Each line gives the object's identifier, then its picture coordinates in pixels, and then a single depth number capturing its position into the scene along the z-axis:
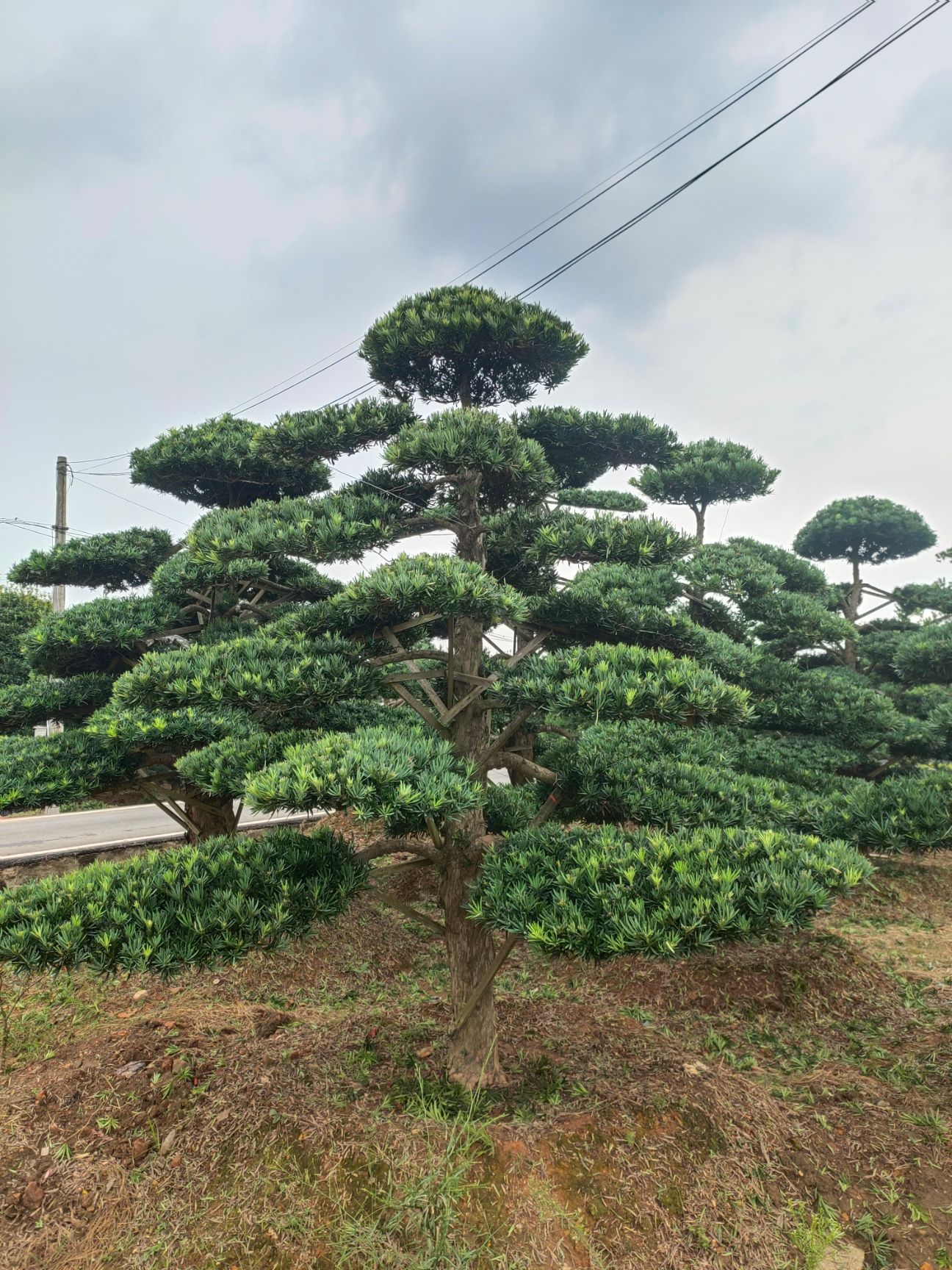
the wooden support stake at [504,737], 4.24
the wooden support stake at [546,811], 4.58
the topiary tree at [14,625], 15.72
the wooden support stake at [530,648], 4.44
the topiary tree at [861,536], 14.30
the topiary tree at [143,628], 5.40
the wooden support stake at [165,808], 6.91
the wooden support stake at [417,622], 4.21
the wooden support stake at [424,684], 4.55
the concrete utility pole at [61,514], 13.38
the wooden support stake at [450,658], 4.41
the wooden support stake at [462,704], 4.42
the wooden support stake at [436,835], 4.01
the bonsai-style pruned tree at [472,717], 3.16
